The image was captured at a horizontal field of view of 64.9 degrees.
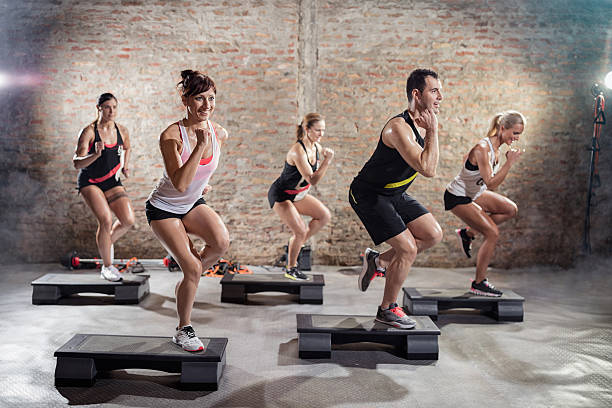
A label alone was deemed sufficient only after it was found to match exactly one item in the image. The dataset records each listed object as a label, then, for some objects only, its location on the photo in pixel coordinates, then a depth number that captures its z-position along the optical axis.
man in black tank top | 3.07
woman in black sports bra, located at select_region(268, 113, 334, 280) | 4.88
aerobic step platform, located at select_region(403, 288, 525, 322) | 4.35
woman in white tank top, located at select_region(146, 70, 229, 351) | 2.89
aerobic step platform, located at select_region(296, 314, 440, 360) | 3.33
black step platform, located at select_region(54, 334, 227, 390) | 2.82
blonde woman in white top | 4.27
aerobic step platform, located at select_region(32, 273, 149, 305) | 4.56
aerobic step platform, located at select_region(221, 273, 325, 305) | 4.80
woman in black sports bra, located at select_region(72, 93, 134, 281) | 4.61
